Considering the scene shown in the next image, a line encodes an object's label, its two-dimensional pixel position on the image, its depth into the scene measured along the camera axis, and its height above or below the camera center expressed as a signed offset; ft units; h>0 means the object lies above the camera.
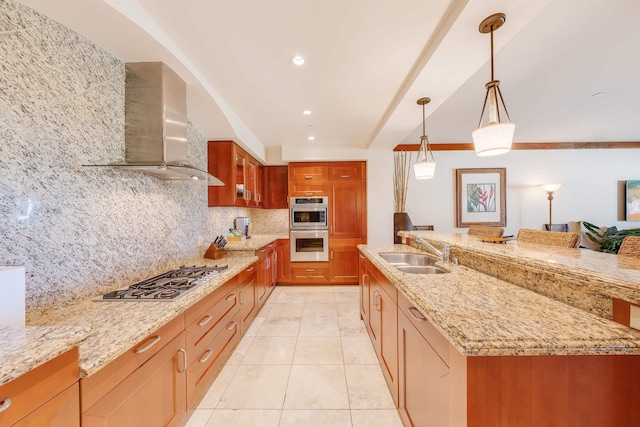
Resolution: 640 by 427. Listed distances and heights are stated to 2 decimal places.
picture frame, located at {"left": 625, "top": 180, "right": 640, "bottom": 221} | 14.62 +1.01
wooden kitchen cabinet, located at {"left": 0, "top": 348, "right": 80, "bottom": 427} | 1.86 -1.59
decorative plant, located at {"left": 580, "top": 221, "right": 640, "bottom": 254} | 12.45 -1.26
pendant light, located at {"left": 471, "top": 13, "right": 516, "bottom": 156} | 4.35 +1.61
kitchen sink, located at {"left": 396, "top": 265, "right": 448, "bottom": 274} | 6.18 -1.50
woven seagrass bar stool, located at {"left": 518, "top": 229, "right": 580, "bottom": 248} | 4.97 -0.58
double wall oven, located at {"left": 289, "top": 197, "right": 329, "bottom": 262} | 13.23 -0.82
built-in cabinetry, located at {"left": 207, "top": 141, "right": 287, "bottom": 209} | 9.68 +1.84
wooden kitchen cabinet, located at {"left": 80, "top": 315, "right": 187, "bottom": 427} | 2.65 -2.28
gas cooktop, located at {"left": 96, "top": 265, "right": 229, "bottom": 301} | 4.22 -1.47
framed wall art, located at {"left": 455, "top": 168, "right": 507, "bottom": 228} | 14.75 +1.07
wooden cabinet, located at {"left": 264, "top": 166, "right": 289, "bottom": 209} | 14.39 +1.82
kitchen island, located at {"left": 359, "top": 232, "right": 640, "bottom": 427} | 2.27 -1.47
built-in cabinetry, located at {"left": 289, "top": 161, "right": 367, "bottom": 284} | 13.30 -0.21
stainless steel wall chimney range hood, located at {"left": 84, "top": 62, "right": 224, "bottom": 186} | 5.27 +2.22
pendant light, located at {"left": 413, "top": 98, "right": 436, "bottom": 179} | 7.32 +1.54
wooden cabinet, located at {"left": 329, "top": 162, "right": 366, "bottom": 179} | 13.37 +2.53
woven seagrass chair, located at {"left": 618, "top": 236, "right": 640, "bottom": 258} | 4.00 -0.60
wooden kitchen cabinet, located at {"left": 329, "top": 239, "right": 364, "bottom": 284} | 13.33 -2.66
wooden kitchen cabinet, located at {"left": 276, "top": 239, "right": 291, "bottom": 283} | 13.33 -2.70
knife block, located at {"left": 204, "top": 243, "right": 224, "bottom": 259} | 8.04 -1.29
